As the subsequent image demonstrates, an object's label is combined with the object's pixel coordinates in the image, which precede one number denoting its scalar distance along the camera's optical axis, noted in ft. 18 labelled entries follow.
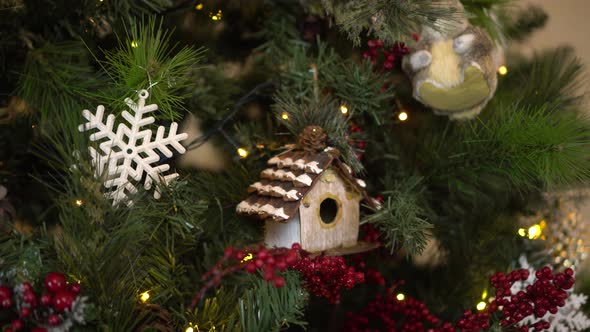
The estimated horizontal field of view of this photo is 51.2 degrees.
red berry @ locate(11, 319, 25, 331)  1.47
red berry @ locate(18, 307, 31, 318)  1.48
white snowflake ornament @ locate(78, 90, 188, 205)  1.96
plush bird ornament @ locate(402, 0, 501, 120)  2.36
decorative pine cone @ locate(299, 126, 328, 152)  2.21
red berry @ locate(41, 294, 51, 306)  1.49
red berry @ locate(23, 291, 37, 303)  1.49
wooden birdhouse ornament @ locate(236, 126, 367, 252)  2.12
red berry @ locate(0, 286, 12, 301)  1.51
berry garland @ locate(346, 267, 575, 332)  2.11
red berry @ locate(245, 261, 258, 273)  1.59
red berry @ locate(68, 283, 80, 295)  1.53
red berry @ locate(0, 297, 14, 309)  1.50
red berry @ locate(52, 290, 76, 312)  1.48
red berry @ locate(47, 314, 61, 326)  1.49
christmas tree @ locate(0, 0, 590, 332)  1.77
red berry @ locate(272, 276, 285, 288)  1.53
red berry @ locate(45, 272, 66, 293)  1.51
